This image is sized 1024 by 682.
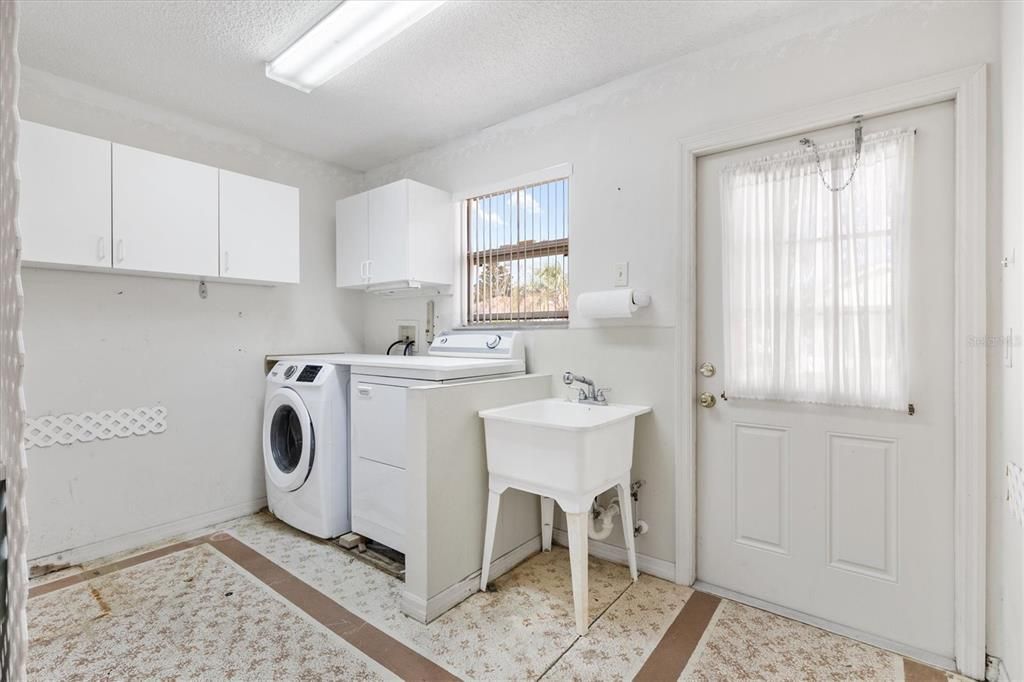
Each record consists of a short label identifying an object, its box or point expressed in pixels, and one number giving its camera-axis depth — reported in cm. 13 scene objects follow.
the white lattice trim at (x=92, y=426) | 238
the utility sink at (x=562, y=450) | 189
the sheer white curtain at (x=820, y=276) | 180
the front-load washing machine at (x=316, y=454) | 268
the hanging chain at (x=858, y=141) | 186
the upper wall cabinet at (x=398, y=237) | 299
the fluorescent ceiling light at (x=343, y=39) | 185
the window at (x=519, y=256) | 275
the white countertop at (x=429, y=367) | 225
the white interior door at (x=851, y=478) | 173
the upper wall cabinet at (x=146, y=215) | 217
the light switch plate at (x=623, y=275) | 242
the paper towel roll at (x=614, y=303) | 227
